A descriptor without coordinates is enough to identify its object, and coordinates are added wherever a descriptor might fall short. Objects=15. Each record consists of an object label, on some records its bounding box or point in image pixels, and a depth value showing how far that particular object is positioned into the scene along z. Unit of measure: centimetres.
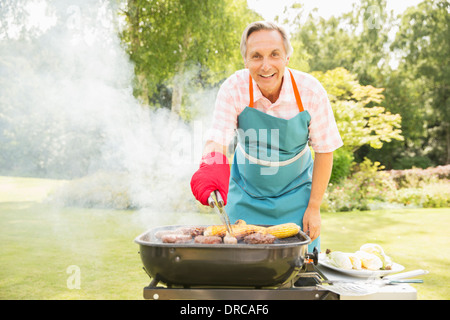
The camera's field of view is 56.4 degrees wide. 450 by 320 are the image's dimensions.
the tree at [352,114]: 1069
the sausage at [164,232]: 173
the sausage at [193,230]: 178
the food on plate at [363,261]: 183
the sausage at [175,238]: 156
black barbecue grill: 145
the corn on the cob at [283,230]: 174
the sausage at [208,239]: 155
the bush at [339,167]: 1105
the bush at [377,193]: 1011
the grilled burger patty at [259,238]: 157
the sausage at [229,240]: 155
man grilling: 205
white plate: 177
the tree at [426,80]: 1938
